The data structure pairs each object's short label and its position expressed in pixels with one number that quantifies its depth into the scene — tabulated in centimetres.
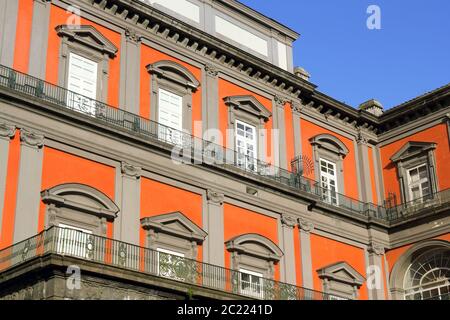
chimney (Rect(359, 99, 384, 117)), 3225
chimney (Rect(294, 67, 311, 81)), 3023
